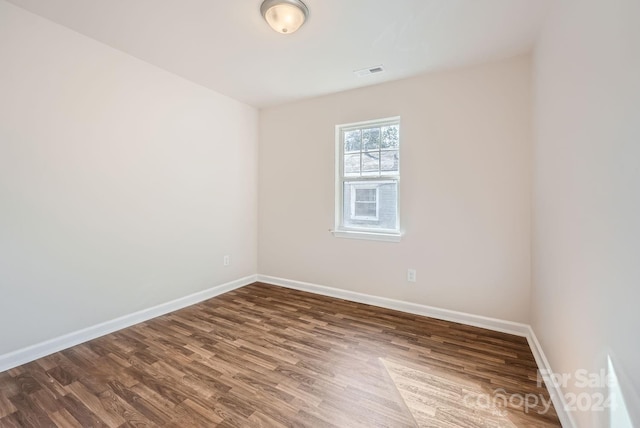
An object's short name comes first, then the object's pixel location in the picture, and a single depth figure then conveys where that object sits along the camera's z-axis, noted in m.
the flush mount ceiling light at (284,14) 1.87
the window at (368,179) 3.21
